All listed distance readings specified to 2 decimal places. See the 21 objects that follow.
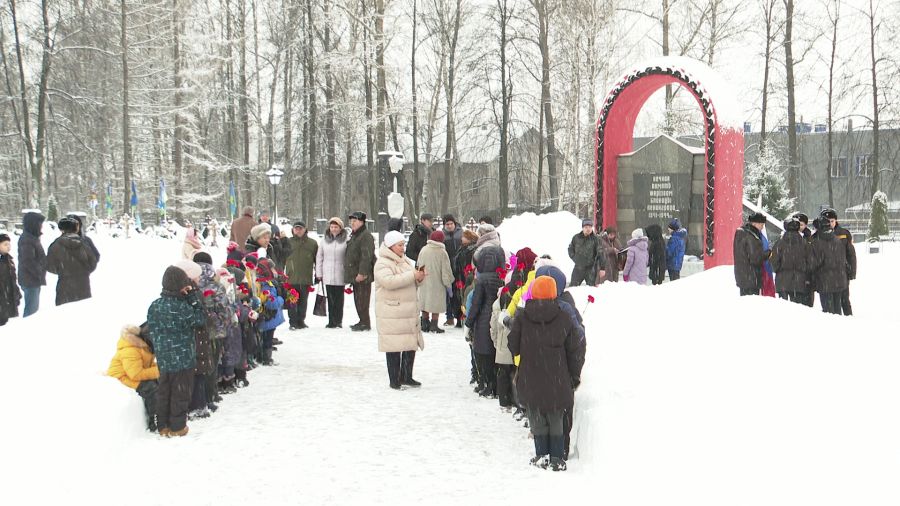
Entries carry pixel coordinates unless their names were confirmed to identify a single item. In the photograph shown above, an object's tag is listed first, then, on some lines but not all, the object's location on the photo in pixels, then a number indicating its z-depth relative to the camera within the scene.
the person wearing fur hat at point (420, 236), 12.86
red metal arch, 15.96
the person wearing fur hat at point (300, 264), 11.98
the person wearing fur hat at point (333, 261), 11.66
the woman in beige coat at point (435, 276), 11.03
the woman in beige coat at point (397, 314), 8.02
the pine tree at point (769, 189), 29.02
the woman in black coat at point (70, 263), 10.18
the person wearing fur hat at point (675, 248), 15.65
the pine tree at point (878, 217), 24.73
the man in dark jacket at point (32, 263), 10.80
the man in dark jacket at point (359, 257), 11.41
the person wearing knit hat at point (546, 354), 5.51
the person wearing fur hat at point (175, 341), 6.39
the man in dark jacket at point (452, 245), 12.35
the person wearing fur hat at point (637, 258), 13.62
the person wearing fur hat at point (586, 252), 13.05
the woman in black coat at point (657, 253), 15.34
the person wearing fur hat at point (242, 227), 14.29
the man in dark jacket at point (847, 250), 10.65
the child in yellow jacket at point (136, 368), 6.61
